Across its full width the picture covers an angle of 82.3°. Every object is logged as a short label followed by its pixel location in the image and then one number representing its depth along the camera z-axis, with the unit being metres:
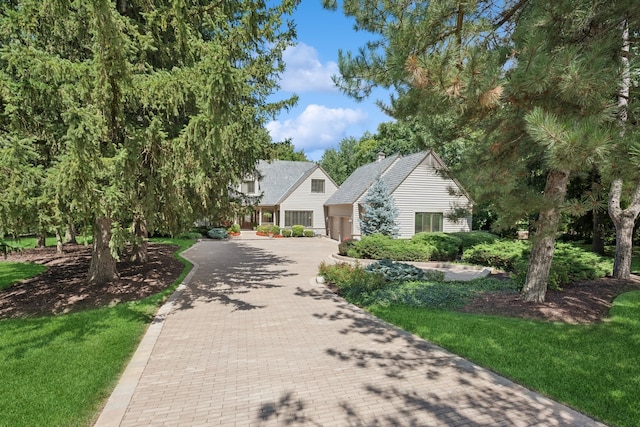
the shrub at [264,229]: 33.88
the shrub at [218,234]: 31.08
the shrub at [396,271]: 12.04
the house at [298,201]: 35.12
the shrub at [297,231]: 33.50
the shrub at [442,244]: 17.80
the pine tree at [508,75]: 4.64
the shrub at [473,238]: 19.53
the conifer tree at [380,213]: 23.55
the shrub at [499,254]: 14.85
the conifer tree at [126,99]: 7.07
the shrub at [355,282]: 10.01
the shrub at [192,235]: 30.25
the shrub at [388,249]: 17.23
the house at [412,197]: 25.11
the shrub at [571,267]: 10.64
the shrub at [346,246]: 19.14
